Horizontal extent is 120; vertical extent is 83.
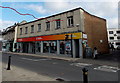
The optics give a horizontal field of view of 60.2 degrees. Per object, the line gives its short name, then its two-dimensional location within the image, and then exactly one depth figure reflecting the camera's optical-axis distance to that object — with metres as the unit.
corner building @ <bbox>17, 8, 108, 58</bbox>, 15.52
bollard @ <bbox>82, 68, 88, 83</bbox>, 3.56
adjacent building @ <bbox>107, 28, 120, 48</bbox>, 51.38
